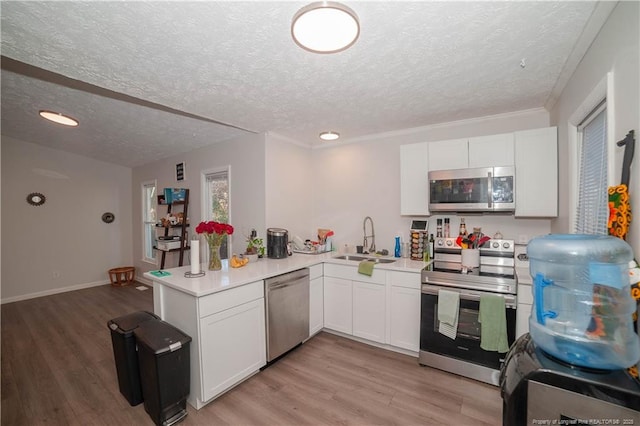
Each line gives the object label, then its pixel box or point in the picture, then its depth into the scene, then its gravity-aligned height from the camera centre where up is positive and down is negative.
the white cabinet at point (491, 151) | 2.52 +0.58
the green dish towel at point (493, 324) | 2.09 -0.95
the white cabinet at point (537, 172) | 2.35 +0.34
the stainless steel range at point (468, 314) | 2.15 -0.95
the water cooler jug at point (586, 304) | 1.01 -0.42
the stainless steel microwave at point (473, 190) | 2.47 +0.19
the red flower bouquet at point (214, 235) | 2.45 -0.23
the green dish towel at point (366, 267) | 2.76 -0.63
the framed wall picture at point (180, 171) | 4.59 +0.74
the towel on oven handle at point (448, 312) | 2.26 -0.92
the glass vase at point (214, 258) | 2.50 -0.46
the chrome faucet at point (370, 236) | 3.50 -0.38
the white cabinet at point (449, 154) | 2.70 +0.59
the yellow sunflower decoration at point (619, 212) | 1.12 -0.02
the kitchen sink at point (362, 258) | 3.09 -0.62
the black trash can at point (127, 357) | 1.95 -1.12
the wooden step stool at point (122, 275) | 5.40 -1.36
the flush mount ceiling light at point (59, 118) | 3.17 +1.23
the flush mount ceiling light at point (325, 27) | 1.26 +0.95
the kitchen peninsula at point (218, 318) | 1.93 -0.87
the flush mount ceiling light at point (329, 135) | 3.40 +1.01
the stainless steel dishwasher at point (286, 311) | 2.45 -1.03
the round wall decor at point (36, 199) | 4.65 +0.27
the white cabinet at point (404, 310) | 2.57 -1.04
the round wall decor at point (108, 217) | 5.53 -0.09
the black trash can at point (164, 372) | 1.77 -1.14
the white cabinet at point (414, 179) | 2.90 +0.35
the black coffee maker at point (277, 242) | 3.16 -0.39
